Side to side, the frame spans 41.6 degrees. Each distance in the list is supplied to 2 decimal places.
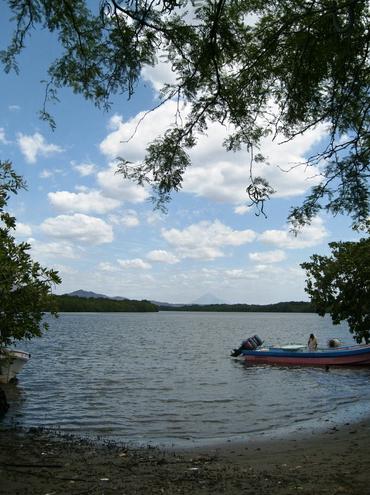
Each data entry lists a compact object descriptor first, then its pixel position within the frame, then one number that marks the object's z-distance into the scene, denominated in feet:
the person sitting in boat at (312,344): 106.03
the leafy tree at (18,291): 35.29
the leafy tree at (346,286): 43.55
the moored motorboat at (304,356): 96.17
